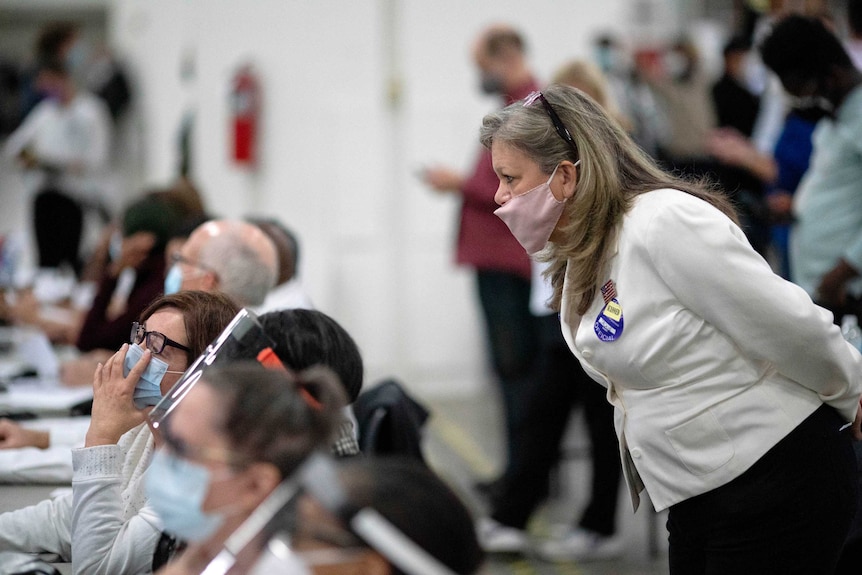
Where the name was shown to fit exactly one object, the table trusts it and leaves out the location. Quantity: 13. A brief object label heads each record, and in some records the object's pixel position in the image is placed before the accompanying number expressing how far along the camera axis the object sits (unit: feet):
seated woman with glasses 13.30
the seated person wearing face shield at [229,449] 10.28
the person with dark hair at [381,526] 8.73
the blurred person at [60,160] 53.21
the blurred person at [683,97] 40.49
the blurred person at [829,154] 21.16
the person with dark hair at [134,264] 26.96
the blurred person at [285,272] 22.56
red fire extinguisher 46.32
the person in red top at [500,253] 30.14
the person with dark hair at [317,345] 13.82
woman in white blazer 12.75
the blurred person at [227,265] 20.24
